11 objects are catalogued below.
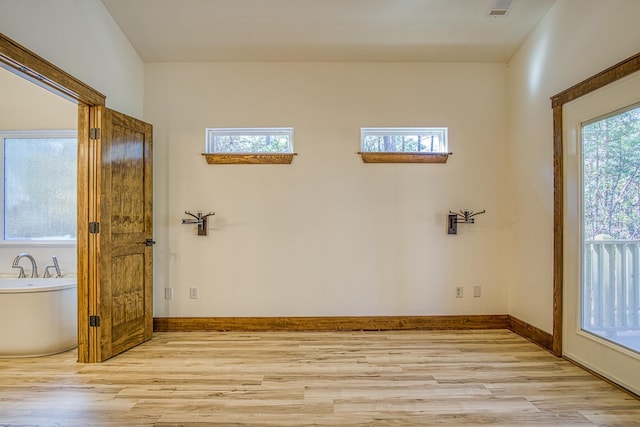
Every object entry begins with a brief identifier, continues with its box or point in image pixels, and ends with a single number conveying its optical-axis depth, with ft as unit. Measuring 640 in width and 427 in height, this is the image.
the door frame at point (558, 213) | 9.51
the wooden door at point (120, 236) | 9.28
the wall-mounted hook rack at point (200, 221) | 11.71
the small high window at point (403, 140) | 12.10
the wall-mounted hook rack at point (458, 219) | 11.80
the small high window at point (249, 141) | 12.05
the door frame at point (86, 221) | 9.25
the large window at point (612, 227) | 7.71
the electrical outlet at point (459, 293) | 11.95
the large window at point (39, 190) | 12.44
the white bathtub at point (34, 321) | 9.52
